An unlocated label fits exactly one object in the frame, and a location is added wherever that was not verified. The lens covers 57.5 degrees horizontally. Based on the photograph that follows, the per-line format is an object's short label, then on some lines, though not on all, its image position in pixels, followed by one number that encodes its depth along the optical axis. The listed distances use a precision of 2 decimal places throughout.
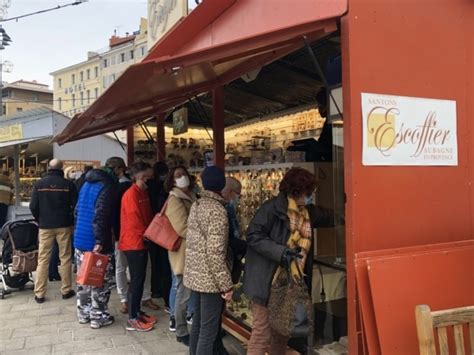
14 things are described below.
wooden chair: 2.04
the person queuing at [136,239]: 4.40
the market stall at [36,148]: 10.55
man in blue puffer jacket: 4.57
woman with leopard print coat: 3.07
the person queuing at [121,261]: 4.80
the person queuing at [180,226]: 3.87
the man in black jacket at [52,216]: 5.49
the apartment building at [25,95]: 52.20
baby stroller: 5.89
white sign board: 2.58
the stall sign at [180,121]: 6.60
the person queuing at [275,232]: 2.89
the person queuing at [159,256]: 5.04
